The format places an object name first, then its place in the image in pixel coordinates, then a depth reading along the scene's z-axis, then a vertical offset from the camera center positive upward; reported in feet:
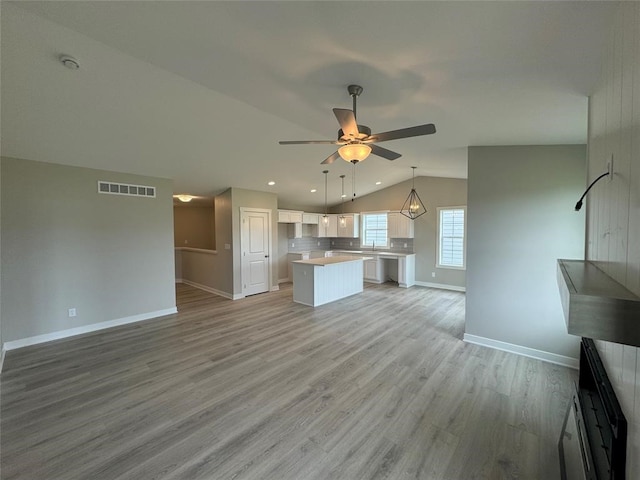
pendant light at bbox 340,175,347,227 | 28.09 +1.33
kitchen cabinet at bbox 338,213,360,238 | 27.63 +0.68
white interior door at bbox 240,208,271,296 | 20.79 -1.40
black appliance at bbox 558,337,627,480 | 3.25 -3.15
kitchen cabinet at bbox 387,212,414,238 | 24.41 +0.60
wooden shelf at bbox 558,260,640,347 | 2.58 -0.84
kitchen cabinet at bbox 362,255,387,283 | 25.31 -3.72
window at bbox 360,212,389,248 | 26.66 +0.23
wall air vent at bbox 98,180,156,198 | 14.07 +2.48
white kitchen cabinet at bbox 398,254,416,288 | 23.36 -3.47
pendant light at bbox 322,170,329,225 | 19.73 +3.24
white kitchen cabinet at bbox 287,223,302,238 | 25.95 +0.26
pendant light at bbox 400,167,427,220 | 23.08 +2.36
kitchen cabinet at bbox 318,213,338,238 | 28.07 +0.49
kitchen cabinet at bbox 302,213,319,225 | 26.50 +1.48
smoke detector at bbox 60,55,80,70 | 6.99 +4.67
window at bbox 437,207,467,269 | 21.99 -0.44
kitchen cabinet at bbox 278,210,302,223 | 24.12 +1.55
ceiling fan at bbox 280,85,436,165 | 6.64 +2.65
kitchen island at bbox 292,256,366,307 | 18.02 -3.44
